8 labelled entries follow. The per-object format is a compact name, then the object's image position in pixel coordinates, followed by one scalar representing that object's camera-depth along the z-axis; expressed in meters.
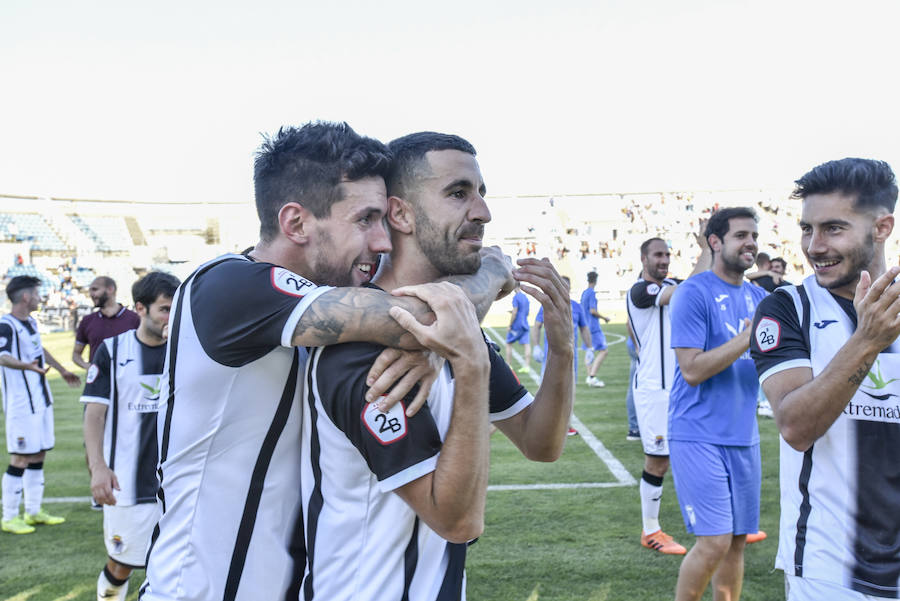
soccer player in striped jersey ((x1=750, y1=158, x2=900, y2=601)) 2.62
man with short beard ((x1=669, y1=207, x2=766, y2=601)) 4.48
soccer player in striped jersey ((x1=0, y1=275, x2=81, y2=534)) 7.50
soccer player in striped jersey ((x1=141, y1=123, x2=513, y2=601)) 1.97
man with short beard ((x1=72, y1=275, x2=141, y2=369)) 8.76
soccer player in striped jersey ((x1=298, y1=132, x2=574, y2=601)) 1.80
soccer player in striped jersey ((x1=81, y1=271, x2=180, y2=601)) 4.89
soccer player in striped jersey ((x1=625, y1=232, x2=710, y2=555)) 6.41
